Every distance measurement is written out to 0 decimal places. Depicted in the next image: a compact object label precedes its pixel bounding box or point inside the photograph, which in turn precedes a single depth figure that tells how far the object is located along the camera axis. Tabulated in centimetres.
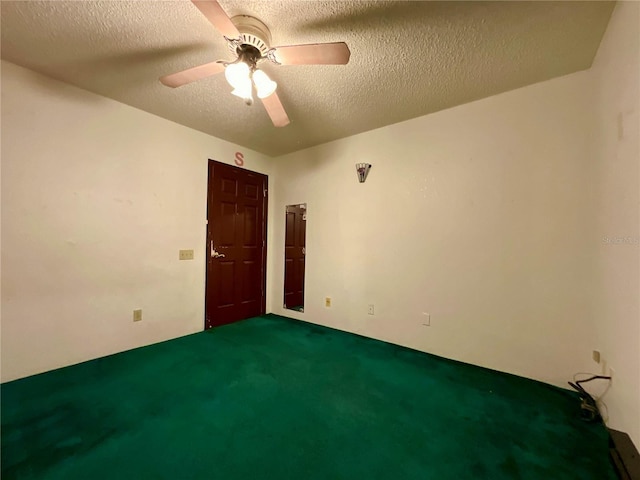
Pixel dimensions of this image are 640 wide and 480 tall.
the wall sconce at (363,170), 298
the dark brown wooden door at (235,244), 327
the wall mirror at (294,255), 378
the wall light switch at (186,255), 298
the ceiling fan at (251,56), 138
